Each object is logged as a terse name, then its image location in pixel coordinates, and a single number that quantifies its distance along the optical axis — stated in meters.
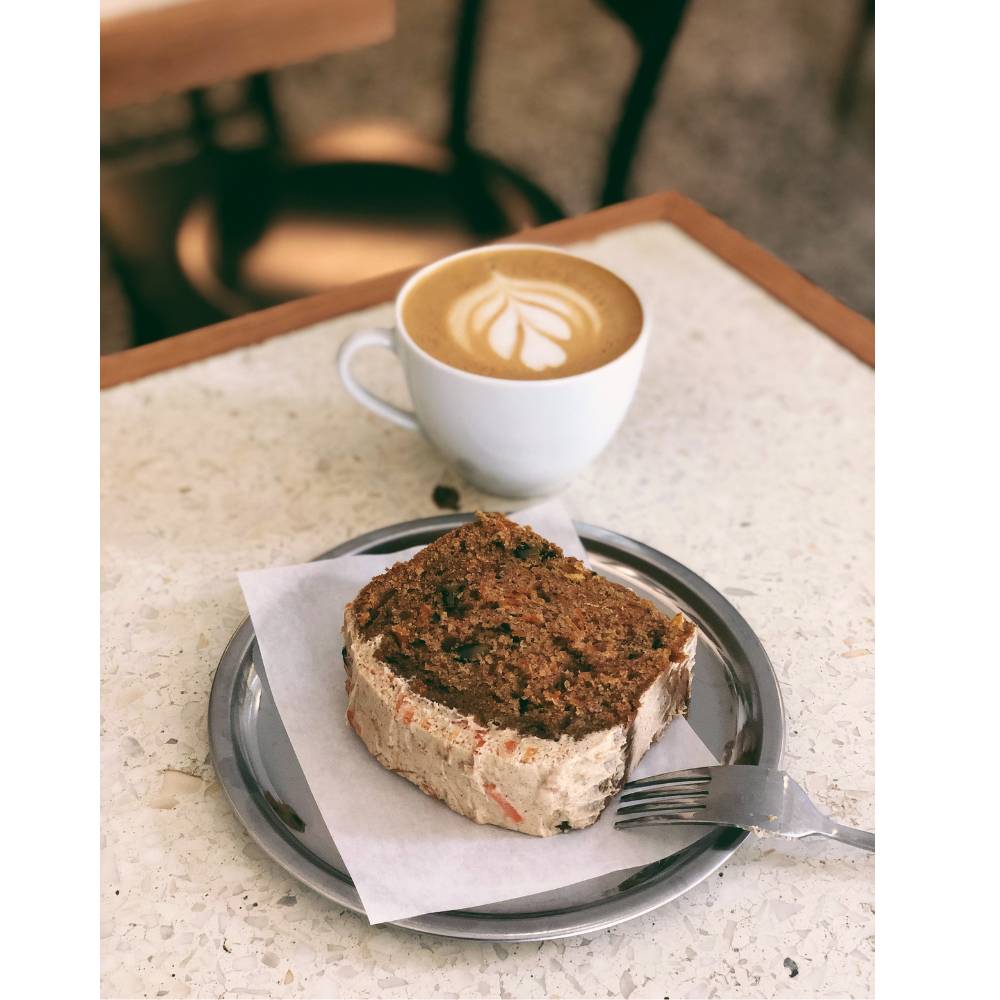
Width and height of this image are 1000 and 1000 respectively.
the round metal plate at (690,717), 0.67
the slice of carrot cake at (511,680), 0.71
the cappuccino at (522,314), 0.97
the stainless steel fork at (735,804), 0.70
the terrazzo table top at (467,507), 0.69
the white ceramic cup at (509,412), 0.92
